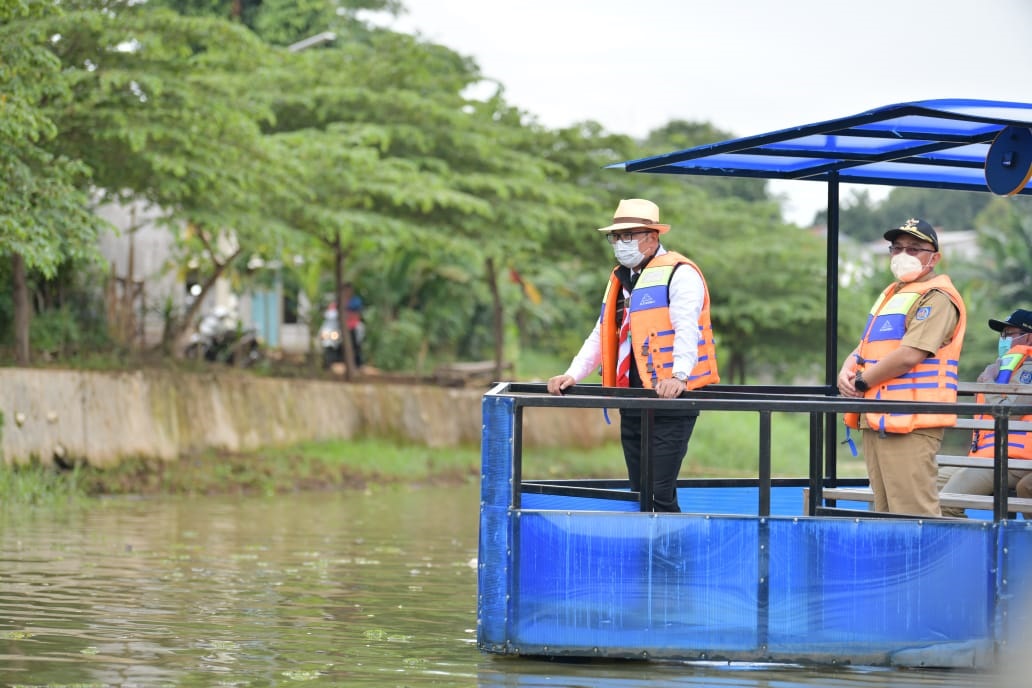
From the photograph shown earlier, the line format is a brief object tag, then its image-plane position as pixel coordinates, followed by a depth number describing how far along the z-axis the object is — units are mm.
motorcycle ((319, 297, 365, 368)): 30625
